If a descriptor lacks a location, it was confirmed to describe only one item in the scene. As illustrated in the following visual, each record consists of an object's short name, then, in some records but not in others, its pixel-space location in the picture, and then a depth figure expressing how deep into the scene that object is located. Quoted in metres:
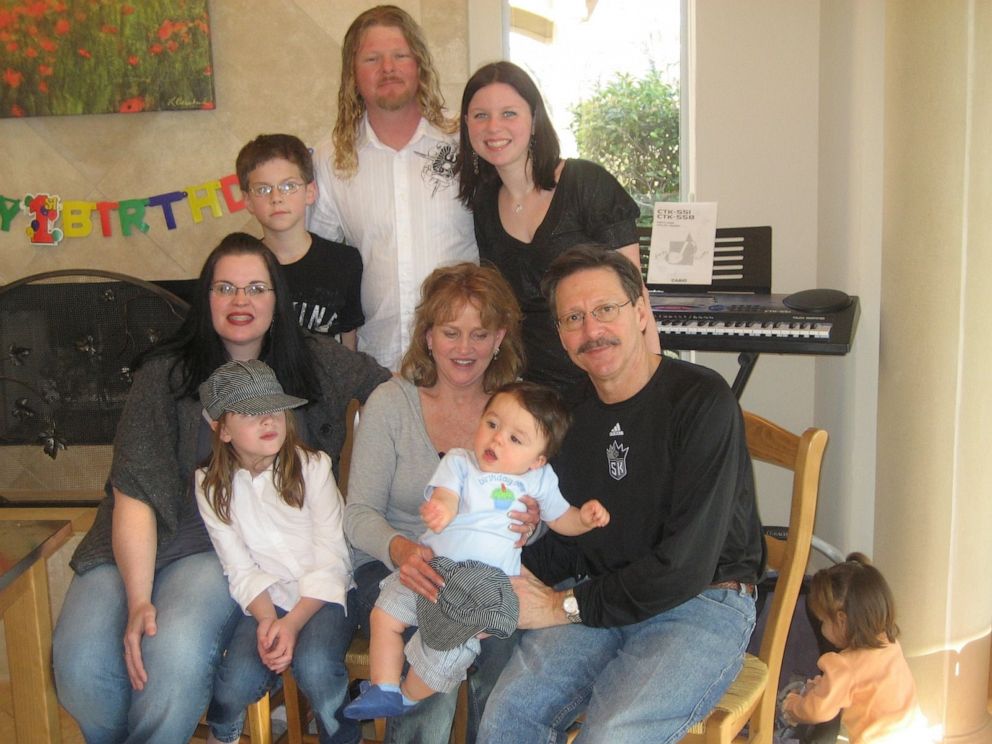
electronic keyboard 2.34
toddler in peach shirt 1.97
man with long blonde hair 2.31
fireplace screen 2.74
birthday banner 3.49
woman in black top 2.06
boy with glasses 2.19
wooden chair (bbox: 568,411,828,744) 1.63
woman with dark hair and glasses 1.69
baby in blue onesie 1.61
